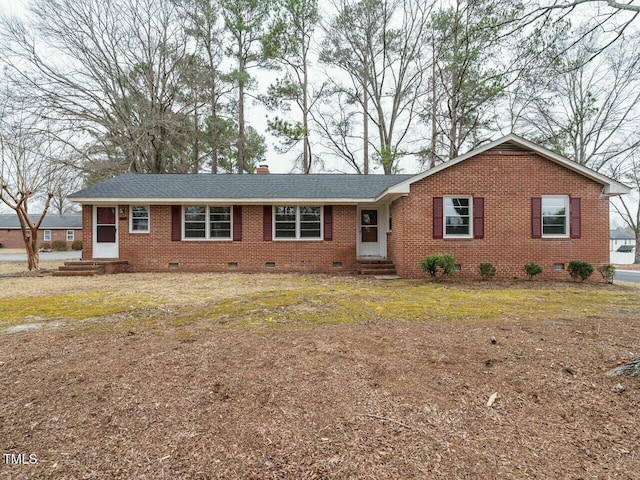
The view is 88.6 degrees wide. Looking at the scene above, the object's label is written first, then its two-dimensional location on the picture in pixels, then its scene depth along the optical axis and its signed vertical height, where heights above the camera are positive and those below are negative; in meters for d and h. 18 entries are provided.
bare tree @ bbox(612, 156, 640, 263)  20.84 +2.92
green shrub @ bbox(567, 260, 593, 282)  9.70 -0.84
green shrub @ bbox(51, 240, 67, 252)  30.47 -0.26
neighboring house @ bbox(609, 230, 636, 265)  37.19 -0.08
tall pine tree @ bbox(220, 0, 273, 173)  20.74 +13.44
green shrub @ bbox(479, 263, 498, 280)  10.09 -0.87
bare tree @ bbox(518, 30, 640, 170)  18.52 +7.30
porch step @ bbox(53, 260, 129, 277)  11.27 -0.87
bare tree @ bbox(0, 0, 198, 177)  17.16 +9.23
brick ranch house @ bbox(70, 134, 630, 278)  10.46 +0.90
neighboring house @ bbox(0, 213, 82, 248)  34.38 +1.34
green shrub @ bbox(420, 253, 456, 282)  9.57 -0.64
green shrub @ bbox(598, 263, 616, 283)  9.76 -0.91
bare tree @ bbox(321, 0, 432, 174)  20.34 +12.08
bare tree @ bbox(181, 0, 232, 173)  20.23 +12.13
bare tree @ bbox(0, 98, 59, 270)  12.53 +2.82
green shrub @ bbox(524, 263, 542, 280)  10.02 -0.84
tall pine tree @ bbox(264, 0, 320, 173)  20.70 +12.15
